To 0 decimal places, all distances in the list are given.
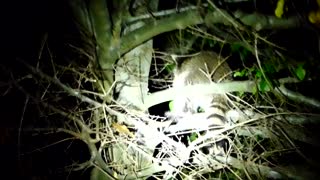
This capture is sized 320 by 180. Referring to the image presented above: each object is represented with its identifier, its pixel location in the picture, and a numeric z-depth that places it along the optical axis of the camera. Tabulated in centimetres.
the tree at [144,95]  383
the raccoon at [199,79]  542
